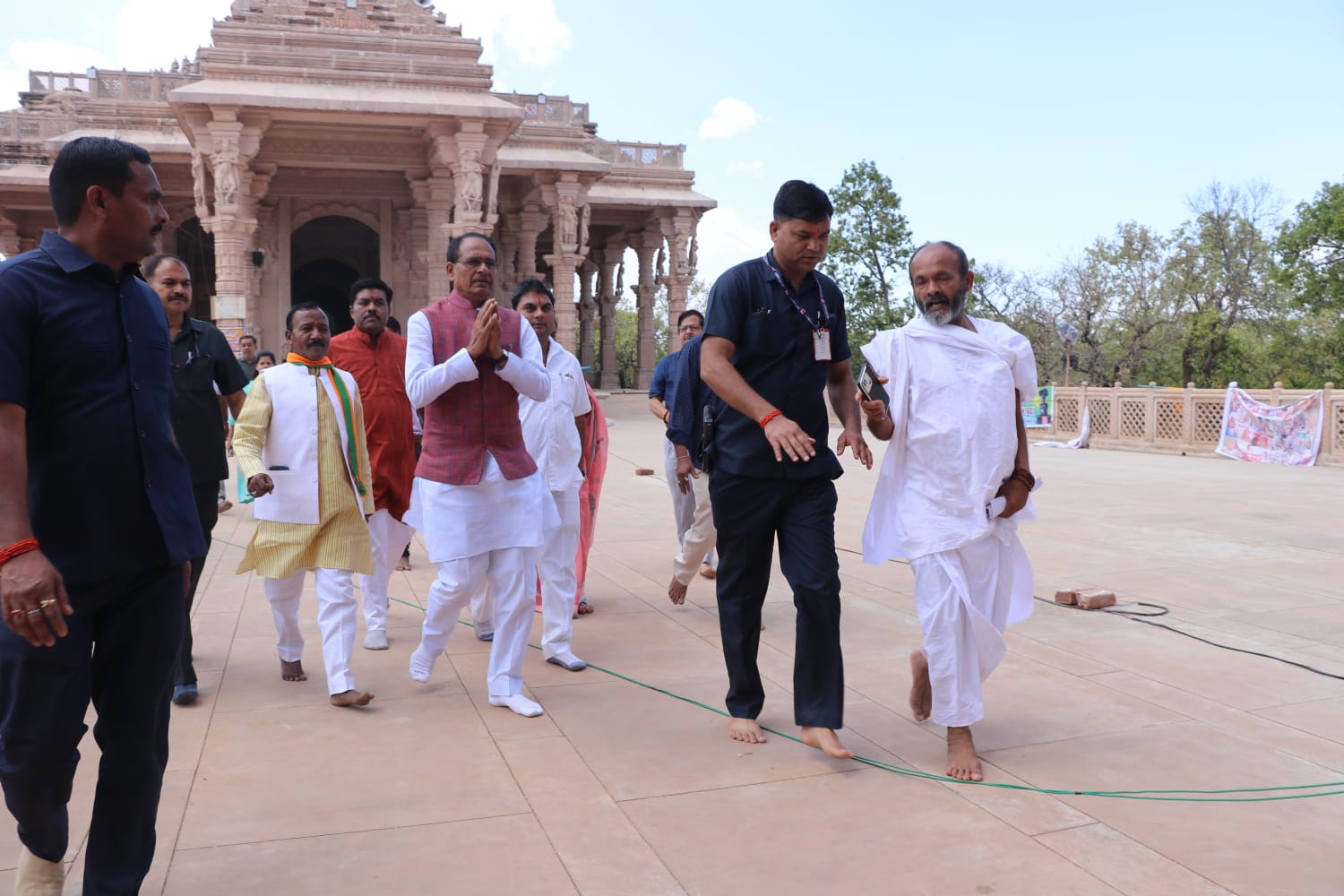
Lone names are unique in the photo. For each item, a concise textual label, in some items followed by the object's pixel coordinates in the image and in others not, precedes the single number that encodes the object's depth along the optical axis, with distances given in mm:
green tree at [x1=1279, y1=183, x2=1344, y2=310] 28938
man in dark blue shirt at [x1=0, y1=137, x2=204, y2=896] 2189
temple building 18172
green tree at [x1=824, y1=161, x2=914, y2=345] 31594
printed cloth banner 17047
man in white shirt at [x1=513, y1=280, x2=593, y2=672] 4668
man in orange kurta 5164
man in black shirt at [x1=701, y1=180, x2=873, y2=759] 3480
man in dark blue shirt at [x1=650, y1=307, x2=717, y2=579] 6168
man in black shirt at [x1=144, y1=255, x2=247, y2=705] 4336
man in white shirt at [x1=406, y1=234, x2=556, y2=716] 3971
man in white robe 3389
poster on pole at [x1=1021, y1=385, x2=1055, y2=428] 23762
